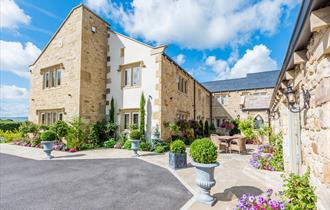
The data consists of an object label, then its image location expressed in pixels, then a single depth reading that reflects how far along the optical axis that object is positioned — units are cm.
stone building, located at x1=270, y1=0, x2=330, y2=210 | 211
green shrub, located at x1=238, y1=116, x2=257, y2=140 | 1476
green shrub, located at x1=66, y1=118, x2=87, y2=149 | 1058
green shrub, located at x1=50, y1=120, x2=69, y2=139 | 1100
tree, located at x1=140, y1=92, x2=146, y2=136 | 1106
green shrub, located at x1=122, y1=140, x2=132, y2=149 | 1074
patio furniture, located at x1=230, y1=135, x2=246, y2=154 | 962
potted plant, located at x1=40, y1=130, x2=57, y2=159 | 827
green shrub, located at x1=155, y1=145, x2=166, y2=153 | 972
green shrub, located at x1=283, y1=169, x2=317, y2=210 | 257
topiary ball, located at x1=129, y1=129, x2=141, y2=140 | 874
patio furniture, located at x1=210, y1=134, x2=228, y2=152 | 998
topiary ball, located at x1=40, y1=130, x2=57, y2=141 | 830
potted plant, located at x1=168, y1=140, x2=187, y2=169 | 657
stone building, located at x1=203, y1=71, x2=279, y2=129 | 2002
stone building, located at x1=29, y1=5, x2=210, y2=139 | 1125
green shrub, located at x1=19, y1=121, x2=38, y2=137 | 1308
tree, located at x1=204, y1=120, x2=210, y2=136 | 1884
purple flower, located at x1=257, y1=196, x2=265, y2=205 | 288
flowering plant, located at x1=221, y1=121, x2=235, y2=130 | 1898
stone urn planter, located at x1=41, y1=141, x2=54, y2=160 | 825
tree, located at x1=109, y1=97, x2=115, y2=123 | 1231
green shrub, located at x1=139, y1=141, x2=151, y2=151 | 1023
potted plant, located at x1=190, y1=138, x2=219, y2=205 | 382
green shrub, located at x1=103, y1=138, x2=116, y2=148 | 1140
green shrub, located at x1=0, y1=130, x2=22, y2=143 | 1445
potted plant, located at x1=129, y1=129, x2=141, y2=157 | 861
